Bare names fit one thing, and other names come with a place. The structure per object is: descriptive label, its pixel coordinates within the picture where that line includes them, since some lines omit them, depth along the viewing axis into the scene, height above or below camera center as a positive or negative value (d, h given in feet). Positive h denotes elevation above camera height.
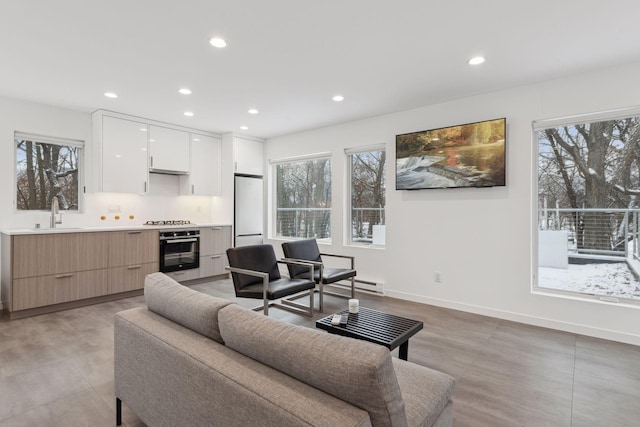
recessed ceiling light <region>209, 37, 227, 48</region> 8.54 +4.47
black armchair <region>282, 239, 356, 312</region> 12.85 -2.25
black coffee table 6.98 -2.67
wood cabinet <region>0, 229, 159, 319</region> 11.76 -2.13
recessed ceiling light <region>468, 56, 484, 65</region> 9.53 +4.38
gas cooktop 16.99 -0.48
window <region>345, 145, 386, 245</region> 15.89 +0.85
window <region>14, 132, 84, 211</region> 13.65 +1.83
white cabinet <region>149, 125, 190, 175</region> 16.16 +3.17
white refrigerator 18.85 +0.13
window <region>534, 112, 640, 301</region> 10.36 +0.13
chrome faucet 13.38 +0.12
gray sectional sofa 3.16 -1.84
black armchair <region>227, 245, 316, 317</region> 10.84 -2.40
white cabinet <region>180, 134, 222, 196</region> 17.89 +2.46
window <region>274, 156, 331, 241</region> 18.03 +0.80
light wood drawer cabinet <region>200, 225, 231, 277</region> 17.38 -1.93
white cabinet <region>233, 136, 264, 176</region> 18.79 +3.29
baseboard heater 15.20 -3.54
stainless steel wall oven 15.80 -1.83
